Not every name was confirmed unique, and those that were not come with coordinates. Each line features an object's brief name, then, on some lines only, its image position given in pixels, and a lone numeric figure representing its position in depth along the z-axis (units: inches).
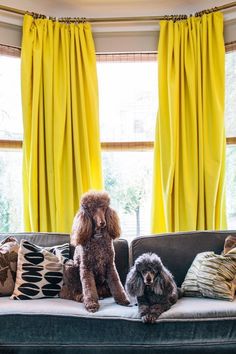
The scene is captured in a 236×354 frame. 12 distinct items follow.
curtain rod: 116.2
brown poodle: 80.4
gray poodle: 73.3
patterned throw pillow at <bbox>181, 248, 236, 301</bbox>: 80.4
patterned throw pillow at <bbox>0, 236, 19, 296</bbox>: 87.4
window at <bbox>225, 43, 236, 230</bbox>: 119.2
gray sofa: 70.6
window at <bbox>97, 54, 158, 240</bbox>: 123.4
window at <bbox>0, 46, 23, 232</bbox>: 118.1
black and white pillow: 84.9
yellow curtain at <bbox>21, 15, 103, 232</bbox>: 111.9
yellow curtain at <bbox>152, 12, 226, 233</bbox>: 113.0
